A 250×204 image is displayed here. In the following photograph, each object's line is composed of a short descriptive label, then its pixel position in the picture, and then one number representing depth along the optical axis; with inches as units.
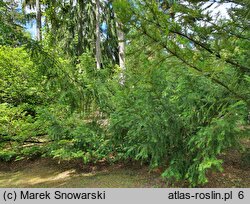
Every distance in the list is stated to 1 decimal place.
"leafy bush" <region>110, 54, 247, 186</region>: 142.6
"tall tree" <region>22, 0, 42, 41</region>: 541.6
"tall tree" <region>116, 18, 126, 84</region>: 347.1
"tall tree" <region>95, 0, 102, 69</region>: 476.9
